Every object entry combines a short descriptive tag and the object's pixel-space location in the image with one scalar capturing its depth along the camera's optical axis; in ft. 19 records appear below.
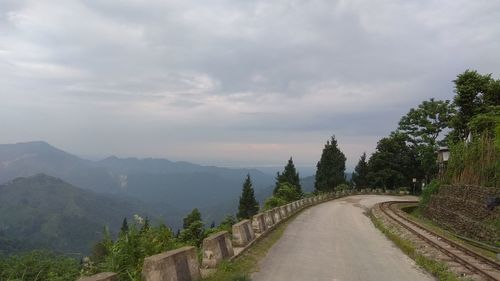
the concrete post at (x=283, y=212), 81.67
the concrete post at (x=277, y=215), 73.72
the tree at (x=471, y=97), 158.61
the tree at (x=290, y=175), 295.28
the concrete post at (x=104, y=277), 19.76
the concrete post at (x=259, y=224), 56.30
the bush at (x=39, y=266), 34.35
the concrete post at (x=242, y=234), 45.14
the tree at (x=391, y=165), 271.08
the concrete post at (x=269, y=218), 64.34
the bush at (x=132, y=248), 27.81
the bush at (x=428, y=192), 121.29
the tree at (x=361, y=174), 297.41
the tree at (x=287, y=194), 147.23
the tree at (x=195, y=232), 66.07
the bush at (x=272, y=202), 118.61
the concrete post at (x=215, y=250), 34.19
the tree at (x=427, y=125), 230.48
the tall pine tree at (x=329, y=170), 295.85
